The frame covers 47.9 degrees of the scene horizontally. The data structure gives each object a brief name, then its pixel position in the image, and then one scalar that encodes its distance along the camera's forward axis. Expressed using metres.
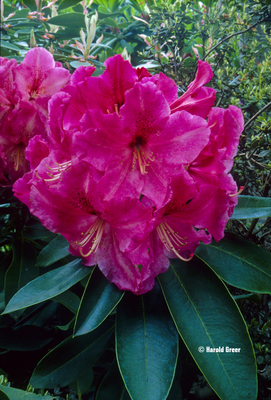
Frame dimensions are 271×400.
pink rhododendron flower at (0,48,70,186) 0.89
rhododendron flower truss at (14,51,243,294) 0.61
